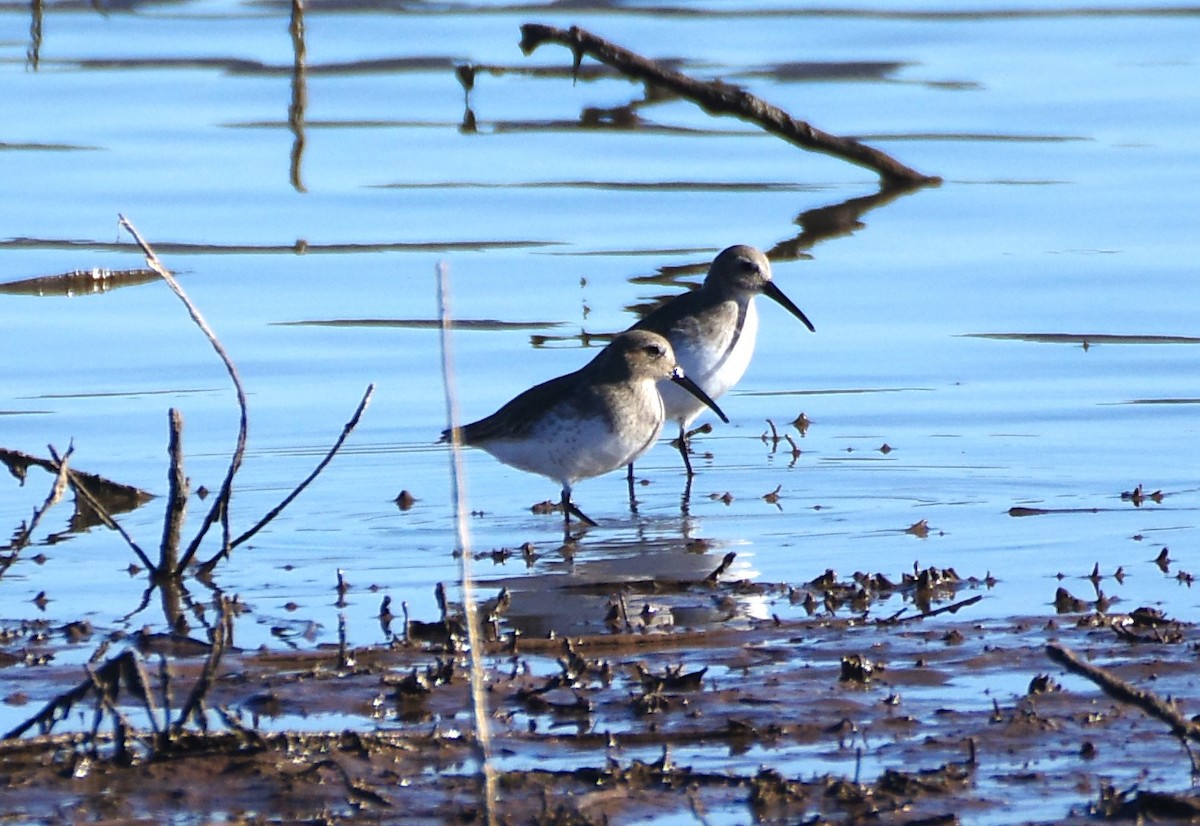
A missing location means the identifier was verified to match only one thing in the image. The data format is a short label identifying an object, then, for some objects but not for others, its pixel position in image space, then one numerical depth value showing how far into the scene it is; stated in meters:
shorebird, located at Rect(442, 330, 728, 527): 16.06
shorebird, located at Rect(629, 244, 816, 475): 18.91
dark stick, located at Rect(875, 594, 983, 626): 12.32
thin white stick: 7.87
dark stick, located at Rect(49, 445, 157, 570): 12.75
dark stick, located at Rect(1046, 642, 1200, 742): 8.54
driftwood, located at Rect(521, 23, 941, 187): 25.87
